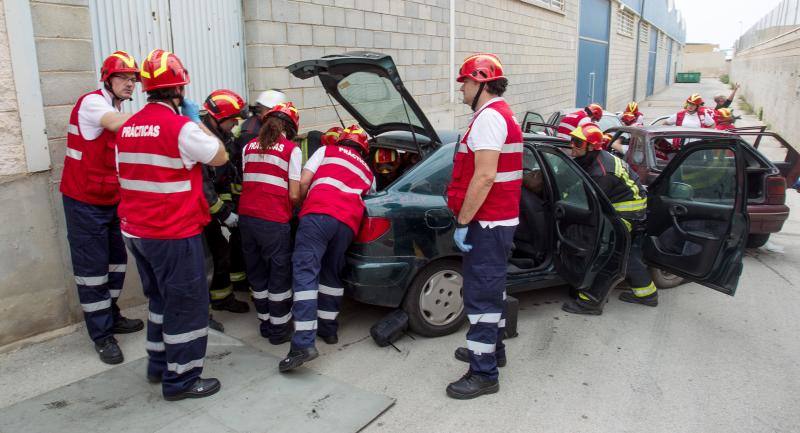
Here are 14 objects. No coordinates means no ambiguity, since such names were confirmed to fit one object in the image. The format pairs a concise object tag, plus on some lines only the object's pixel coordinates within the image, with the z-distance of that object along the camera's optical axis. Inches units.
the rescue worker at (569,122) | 310.2
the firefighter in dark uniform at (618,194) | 197.8
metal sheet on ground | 128.6
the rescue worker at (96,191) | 151.7
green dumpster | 2418.1
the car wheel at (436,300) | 168.2
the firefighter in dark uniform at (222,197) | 168.7
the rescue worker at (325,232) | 150.2
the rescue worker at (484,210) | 134.1
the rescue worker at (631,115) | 394.3
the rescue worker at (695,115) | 357.1
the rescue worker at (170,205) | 125.3
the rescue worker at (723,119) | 350.0
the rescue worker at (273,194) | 160.2
